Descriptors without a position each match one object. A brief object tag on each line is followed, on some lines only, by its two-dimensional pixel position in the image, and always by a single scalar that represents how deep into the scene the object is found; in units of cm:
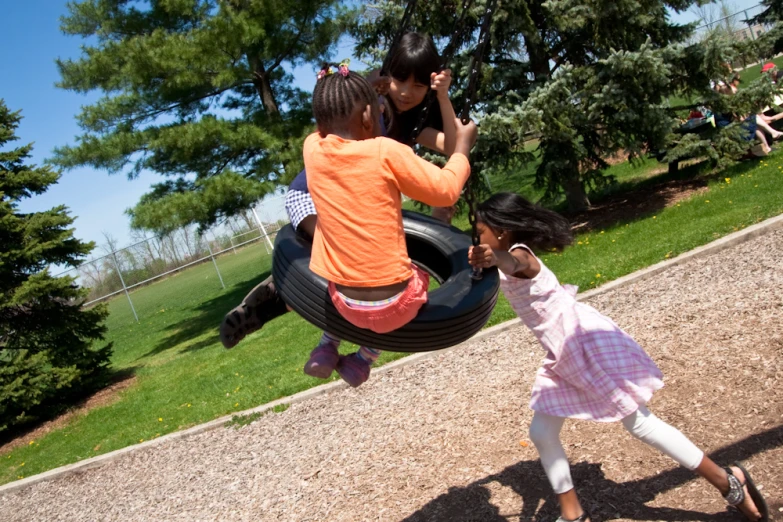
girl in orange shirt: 219
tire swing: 247
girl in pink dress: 285
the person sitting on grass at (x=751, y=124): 1013
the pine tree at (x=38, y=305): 928
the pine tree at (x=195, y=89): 1235
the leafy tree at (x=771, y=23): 920
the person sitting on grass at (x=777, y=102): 1123
